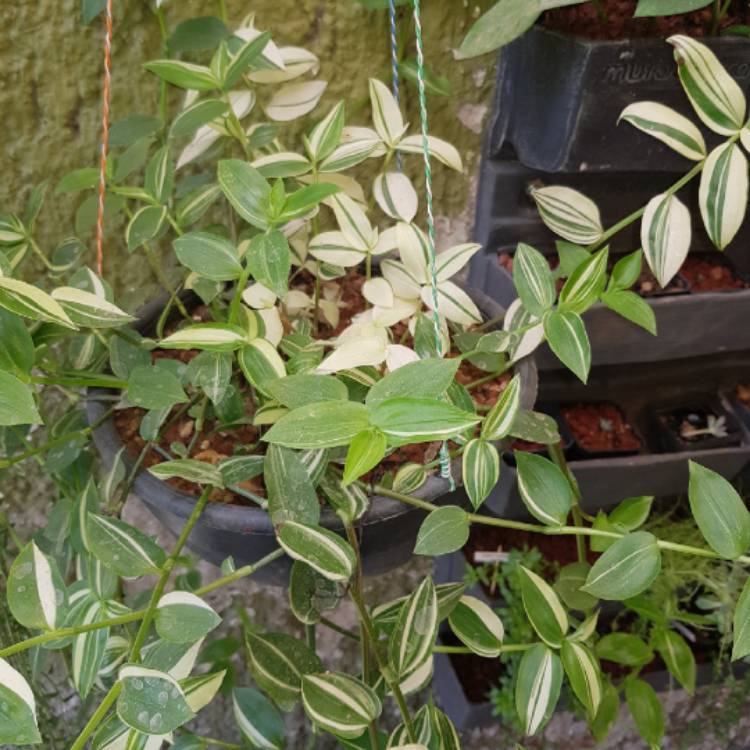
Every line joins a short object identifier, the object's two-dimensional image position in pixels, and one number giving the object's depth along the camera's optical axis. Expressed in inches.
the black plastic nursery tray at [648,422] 39.2
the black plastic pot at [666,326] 35.7
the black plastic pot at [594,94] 27.9
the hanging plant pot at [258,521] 23.5
